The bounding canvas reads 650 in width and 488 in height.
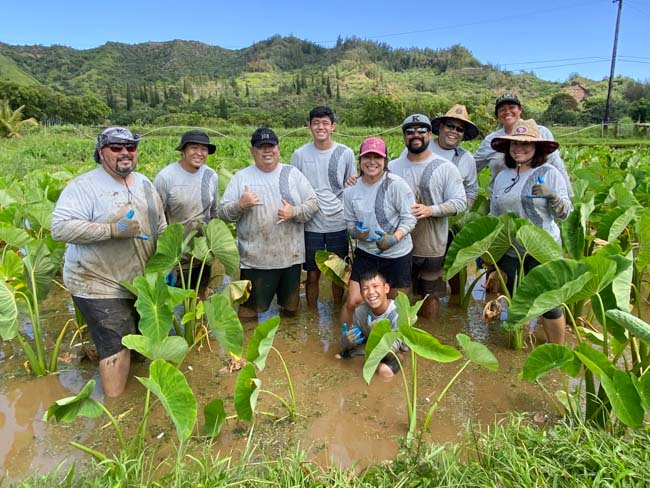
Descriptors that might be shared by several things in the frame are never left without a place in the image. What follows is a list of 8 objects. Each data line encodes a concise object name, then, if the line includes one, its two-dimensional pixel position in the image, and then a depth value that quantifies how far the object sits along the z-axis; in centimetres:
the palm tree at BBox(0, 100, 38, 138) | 2461
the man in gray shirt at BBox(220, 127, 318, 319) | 359
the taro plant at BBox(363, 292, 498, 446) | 209
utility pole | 2566
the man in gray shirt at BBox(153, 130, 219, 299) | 371
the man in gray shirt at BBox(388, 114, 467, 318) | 349
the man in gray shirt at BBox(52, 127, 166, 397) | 275
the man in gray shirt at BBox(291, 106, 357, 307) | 395
